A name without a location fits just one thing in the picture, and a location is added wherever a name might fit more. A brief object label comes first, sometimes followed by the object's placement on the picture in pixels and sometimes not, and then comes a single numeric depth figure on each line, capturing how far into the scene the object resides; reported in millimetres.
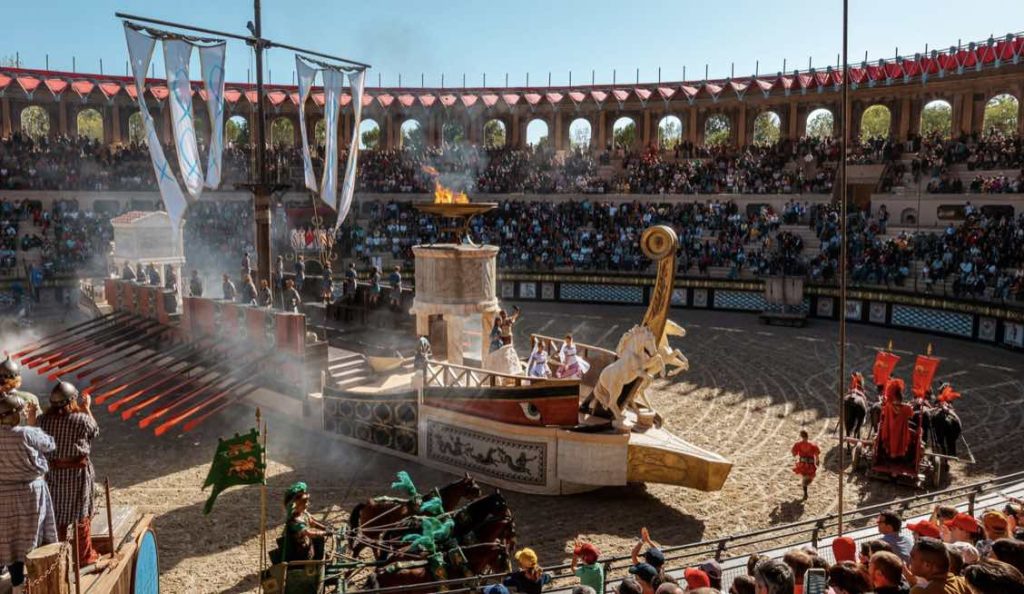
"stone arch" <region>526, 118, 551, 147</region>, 46219
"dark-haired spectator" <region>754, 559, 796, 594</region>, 4844
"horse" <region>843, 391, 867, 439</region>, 14766
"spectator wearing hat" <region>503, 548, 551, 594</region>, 7059
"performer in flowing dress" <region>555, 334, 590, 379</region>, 15172
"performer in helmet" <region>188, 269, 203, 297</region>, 19953
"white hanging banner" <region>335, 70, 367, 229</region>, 18000
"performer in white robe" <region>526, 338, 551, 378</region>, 15227
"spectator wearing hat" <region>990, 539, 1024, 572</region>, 4961
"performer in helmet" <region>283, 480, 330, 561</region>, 8109
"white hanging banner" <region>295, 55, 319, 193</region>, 17875
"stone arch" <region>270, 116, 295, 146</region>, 67725
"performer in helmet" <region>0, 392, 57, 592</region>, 5637
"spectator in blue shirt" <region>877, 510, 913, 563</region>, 6918
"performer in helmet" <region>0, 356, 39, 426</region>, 6340
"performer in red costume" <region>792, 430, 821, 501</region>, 12531
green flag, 8258
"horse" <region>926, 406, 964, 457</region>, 13805
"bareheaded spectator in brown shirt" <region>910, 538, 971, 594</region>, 4598
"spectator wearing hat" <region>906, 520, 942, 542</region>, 7086
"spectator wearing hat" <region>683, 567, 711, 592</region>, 6027
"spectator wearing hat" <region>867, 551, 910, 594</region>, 4840
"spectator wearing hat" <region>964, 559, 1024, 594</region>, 4070
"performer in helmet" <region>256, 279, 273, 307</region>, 17531
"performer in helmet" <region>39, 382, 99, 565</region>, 6355
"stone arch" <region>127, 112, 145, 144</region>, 44044
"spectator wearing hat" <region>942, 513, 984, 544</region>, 6617
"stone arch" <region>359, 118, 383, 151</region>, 73875
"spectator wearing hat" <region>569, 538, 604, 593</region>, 7492
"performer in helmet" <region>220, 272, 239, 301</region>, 19312
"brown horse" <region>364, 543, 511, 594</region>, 8305
